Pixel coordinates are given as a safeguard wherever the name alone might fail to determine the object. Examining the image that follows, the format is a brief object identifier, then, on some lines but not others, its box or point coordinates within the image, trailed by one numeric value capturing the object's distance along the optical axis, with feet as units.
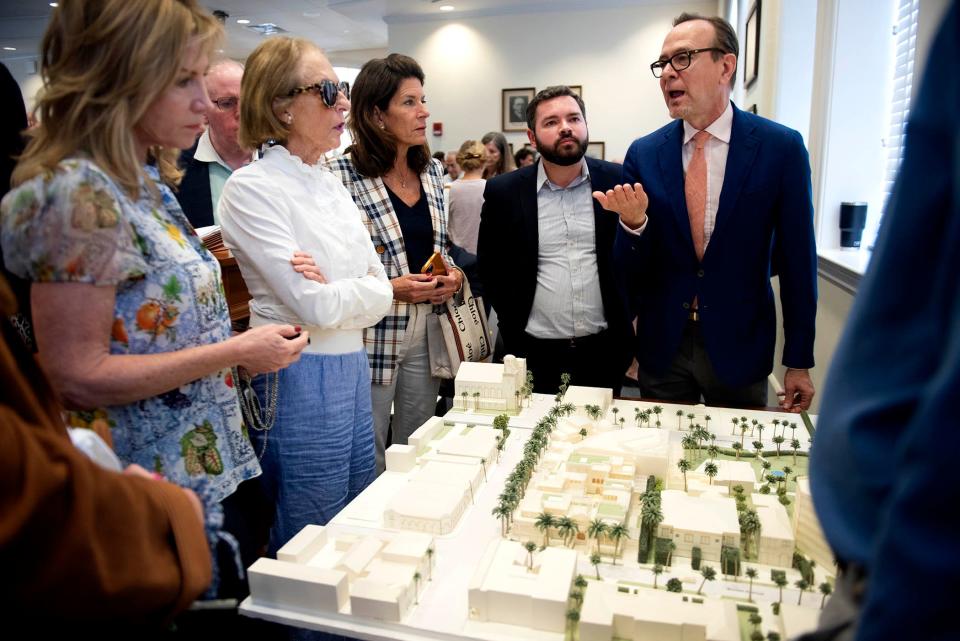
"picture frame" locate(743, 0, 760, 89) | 16.72
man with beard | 9.83
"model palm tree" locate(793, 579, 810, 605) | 4.91
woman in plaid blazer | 9.21
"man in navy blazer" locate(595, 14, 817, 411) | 8.11
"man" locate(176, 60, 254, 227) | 9.67
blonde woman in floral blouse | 4.11
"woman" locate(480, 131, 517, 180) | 20.30
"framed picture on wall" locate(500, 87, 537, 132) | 30.94
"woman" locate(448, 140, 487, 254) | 13.62
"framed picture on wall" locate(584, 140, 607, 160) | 30.19
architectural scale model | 4.56
